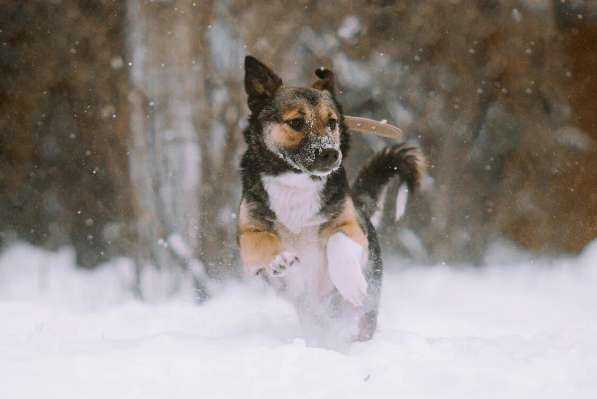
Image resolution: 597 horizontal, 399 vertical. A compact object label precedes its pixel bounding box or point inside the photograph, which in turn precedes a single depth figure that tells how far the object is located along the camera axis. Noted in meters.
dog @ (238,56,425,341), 3.80
